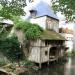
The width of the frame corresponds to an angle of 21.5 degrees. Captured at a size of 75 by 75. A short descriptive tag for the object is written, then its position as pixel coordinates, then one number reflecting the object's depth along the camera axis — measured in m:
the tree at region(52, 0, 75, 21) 14.11
